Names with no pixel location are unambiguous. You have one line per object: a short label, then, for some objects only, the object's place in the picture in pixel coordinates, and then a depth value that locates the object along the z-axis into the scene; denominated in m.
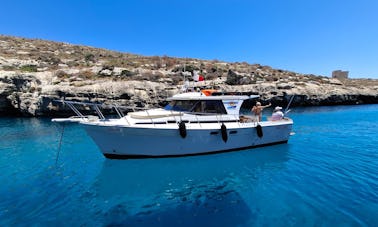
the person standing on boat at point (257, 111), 12.70
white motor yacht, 9.57
